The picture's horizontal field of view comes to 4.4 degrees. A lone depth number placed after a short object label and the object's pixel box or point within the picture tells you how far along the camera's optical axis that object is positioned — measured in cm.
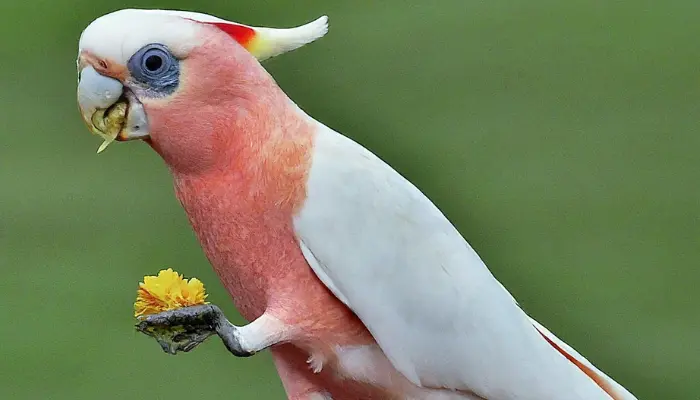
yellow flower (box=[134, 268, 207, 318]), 321
